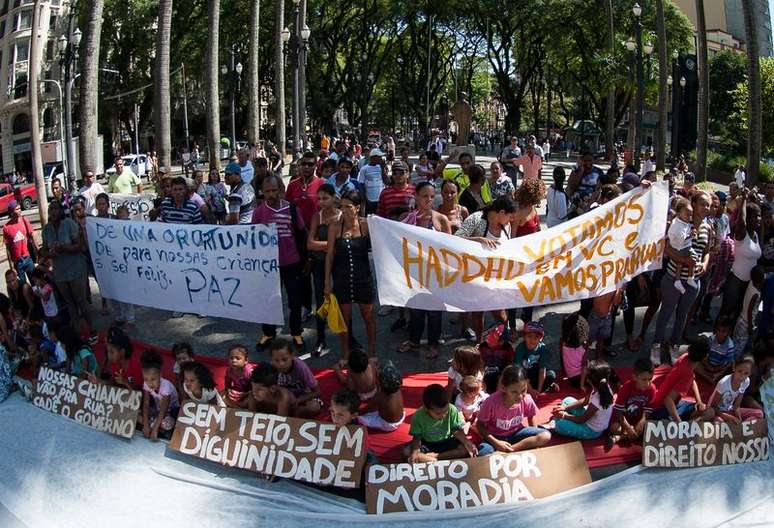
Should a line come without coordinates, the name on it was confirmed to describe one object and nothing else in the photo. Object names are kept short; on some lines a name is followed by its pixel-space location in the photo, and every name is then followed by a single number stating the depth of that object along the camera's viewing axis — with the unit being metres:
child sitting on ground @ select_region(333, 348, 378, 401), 6.45
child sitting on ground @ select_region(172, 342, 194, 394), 6.62
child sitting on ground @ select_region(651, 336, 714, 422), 6.03
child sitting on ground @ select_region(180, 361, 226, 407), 6.19
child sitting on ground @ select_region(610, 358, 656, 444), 5.96
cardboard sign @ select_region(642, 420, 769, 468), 5.61
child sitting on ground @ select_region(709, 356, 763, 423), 5.93
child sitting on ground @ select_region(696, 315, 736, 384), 7.04
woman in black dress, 7.48
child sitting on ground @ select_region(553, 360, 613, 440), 6.04
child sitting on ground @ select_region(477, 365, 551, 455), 5.76
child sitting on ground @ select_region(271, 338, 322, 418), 6.35
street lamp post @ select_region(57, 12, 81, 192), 27.69
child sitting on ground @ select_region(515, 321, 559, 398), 6.80
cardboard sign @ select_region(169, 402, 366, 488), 5.54
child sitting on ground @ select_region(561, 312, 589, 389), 7.06
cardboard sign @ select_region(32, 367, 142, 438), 6.37
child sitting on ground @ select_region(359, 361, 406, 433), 6.21
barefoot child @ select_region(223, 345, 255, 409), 6.49
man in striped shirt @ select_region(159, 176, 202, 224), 9.16
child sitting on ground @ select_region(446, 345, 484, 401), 6.20
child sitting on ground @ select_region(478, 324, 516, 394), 6.93
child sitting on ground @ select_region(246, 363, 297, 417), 6.00
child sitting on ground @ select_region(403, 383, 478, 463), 5.64
